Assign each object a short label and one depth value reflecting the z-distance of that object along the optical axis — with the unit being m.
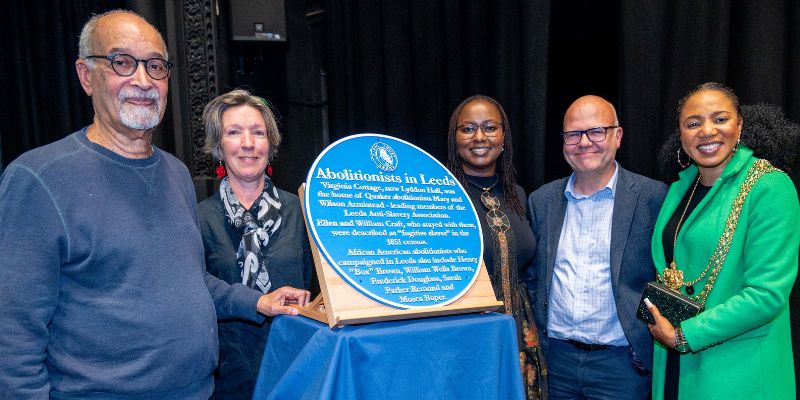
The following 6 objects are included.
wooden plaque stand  1.23
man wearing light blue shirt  2.04
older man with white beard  1.27
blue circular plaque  1.30
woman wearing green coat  1.67
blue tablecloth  1.20
